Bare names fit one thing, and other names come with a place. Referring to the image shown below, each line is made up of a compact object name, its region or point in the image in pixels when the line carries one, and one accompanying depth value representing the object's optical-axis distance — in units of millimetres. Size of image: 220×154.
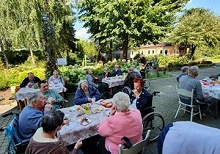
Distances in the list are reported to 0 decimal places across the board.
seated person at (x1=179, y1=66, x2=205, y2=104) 4240
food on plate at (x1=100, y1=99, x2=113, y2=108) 3440
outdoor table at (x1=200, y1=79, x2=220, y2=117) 4391
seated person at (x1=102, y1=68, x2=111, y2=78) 7858
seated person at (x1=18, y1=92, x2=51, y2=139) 2688
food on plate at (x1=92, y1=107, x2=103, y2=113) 3169
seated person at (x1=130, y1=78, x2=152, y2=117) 3400
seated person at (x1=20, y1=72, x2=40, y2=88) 6043
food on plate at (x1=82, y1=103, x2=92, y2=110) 3211
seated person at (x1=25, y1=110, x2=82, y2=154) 1764
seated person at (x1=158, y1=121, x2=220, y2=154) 1281
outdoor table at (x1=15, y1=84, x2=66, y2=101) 5275
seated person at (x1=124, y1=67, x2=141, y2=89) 5863
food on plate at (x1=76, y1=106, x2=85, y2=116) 3025
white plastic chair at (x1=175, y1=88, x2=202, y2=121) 4118
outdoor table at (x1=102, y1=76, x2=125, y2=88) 6742
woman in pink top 2250
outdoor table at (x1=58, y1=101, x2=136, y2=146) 2504
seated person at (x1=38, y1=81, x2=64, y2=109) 4027
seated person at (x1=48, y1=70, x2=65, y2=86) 6422
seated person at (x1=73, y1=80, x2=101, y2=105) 3947
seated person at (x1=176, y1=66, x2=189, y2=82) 5559
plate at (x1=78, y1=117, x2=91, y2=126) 2725
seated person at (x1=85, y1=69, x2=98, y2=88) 6548
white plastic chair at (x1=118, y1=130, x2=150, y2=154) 1930
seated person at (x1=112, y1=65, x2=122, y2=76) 8070
